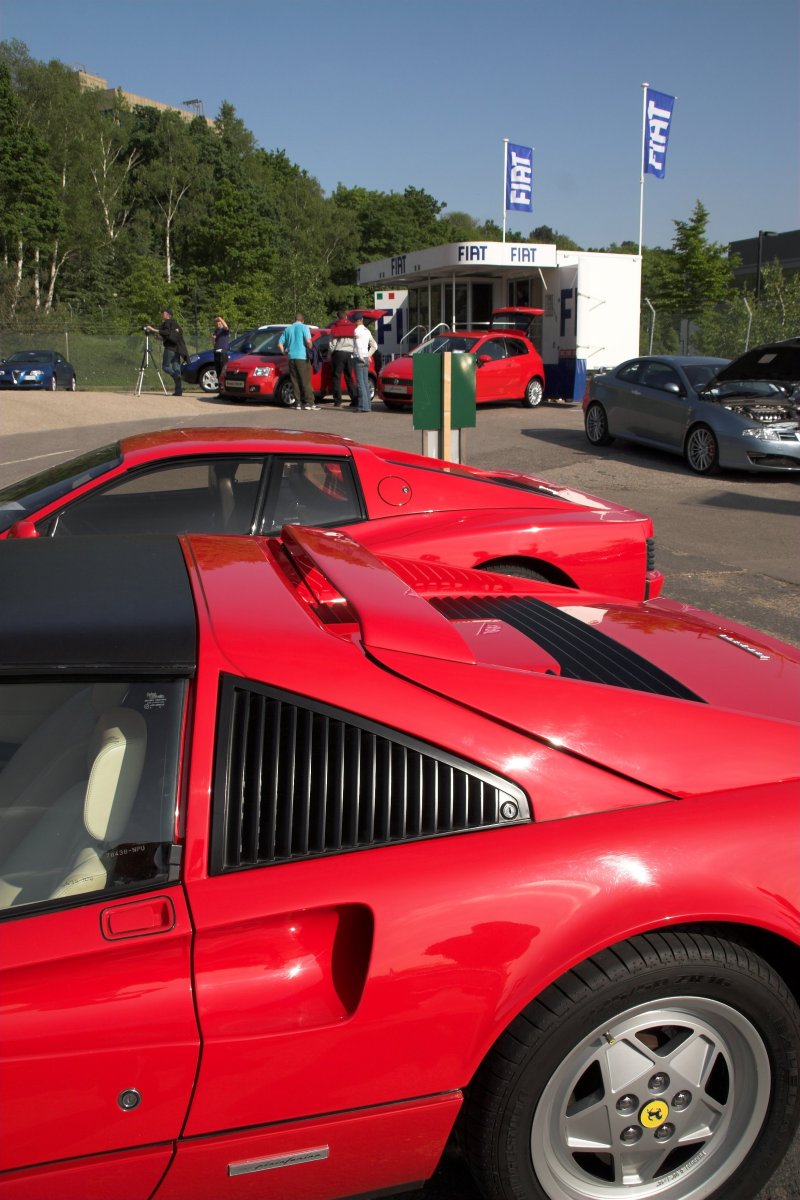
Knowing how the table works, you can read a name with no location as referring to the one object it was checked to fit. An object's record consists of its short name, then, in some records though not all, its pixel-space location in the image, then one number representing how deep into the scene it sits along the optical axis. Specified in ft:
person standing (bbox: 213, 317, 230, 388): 77.46
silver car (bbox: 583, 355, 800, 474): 43.16
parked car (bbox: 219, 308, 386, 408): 69.21
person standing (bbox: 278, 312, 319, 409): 62.44
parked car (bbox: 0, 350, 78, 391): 89.76
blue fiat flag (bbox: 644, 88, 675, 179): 95.71
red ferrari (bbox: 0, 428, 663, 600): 16.03
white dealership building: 74.84
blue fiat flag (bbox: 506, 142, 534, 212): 103.71
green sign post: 27.58
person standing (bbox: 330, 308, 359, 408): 64.85
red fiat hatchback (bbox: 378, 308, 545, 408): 66.85
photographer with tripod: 76.18
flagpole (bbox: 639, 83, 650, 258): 93.81
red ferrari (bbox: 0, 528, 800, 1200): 5.61
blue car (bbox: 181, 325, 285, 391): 85.20
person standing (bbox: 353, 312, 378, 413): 64.80
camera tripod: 85.25
